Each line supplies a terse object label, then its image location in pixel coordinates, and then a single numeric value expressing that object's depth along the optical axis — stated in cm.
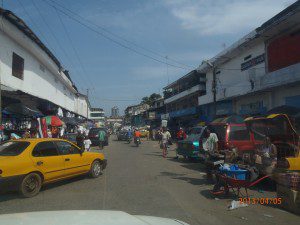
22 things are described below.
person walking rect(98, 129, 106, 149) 1875
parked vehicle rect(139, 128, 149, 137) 3736
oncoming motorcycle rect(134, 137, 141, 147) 2178
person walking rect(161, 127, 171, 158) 1404
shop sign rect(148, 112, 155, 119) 4721
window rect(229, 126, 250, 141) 915
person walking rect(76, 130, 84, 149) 1171
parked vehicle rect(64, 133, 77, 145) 1635
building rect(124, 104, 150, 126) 6097
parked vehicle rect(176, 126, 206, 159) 1131
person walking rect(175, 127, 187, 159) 1960
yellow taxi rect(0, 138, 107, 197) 578
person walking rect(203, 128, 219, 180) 712
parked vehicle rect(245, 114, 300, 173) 578
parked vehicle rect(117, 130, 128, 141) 2948
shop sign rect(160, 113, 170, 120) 3838
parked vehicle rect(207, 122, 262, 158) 883
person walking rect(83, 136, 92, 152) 1394
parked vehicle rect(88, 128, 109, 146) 2111
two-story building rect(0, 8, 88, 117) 1174
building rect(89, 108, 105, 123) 7490
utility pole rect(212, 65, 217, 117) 2133
